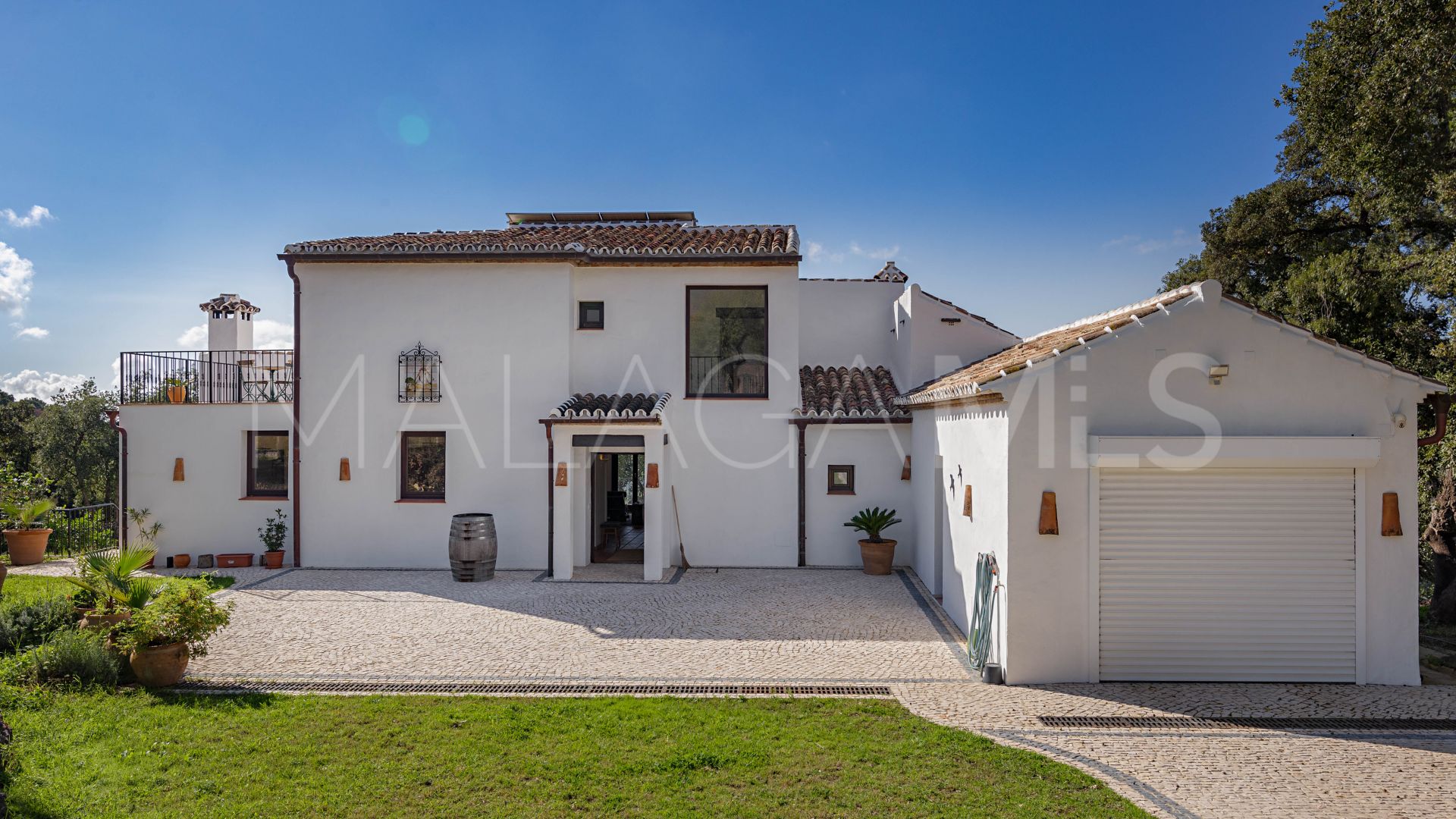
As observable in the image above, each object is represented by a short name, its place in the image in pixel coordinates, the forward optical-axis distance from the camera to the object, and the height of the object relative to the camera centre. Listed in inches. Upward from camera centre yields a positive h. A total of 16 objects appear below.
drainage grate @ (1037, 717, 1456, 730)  255.6 -109.3
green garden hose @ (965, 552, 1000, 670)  317.1 -86.1
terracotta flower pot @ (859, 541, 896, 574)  512.1 -96.5
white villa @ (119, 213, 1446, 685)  523.8 +12.4
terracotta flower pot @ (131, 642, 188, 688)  283.4 -96.9
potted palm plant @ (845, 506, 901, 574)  512.4 -89.7
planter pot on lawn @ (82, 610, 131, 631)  305.1 -85.6
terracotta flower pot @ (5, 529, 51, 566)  551.5 -94.1
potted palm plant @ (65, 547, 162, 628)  308.3 -71.4
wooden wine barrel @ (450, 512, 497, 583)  482.3 -85.1
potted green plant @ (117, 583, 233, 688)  283.6 -85.2
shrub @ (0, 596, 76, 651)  324.5 -93.1
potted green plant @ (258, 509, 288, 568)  532.1 -85.8
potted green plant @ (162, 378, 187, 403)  561.0 +25.5
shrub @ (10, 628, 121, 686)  282.0 -96.5
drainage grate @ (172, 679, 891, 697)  285.4 -108.0
